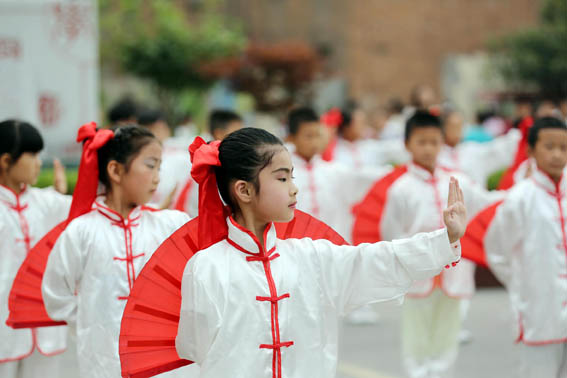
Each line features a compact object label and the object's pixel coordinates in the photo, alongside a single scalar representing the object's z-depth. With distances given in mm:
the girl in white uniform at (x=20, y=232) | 9195
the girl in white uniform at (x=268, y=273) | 6148
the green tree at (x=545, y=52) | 47469
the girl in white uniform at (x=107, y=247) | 7875
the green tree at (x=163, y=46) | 47437
